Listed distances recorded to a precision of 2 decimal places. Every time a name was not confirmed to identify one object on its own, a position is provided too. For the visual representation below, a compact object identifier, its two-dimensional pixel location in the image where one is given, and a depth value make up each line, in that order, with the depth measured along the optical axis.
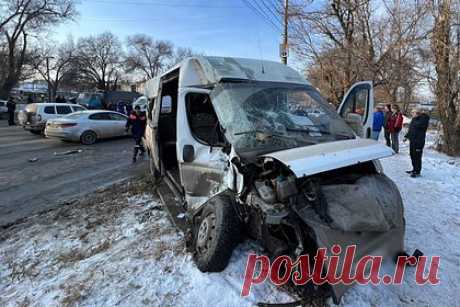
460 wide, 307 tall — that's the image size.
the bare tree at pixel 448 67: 9.83
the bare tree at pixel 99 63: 58.09
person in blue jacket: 10.00
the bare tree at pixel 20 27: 33.94
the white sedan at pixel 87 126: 11.81
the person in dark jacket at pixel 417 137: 6.84
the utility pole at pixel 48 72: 49.03
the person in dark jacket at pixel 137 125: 9.09
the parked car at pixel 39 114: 13.98
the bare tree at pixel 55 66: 48.14
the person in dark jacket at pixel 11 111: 19.45
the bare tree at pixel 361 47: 14.68
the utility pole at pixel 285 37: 14.78
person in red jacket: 9.59
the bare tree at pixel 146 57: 66.14
